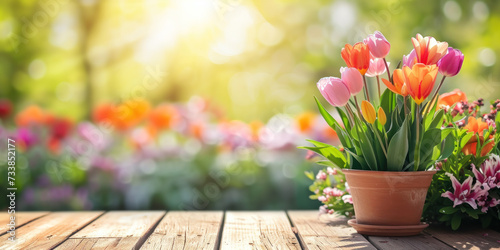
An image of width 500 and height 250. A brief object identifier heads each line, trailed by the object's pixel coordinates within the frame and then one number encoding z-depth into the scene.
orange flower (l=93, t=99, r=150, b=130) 3.02
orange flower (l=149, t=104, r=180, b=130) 2.96
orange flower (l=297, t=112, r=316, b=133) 2.91
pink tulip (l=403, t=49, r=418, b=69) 1.48
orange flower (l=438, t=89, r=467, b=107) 1.80
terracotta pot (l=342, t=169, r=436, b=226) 1.46
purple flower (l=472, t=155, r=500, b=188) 1.54
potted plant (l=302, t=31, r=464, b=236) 1.41
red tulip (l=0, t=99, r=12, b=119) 3.09
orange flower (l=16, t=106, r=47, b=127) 3.04
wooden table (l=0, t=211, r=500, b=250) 1.38
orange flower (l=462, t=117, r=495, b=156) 1.61
